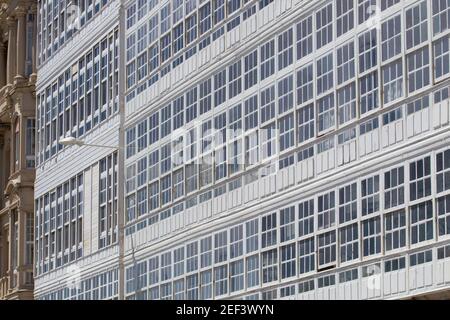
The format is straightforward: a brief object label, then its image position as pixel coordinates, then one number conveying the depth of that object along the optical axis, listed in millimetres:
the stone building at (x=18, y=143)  67625
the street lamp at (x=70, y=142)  48031
